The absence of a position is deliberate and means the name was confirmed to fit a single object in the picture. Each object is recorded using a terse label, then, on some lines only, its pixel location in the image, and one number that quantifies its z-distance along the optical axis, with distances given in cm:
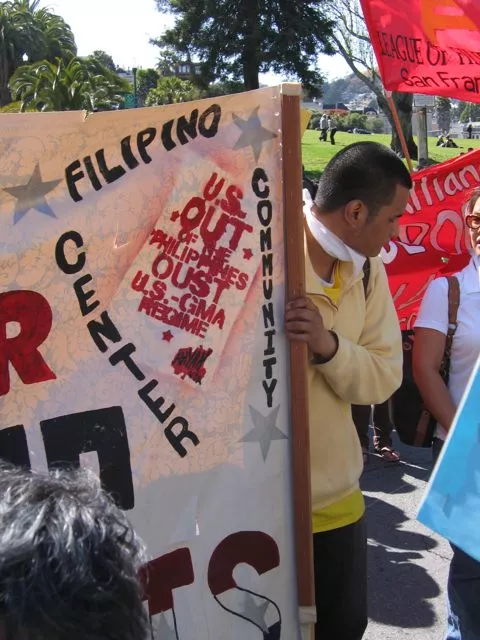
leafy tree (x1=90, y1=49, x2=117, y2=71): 6330
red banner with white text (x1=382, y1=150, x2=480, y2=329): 370
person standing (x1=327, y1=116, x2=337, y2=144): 3421
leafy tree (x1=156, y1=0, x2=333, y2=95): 3388
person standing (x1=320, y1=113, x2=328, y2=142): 3744
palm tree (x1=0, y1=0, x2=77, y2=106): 4344
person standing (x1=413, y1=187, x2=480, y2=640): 235
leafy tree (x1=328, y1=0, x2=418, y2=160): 2439
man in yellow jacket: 204
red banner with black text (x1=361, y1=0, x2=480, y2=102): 342
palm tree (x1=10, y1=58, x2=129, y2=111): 2356
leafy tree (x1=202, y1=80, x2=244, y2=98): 3519
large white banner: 166
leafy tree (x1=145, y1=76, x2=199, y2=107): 3715
